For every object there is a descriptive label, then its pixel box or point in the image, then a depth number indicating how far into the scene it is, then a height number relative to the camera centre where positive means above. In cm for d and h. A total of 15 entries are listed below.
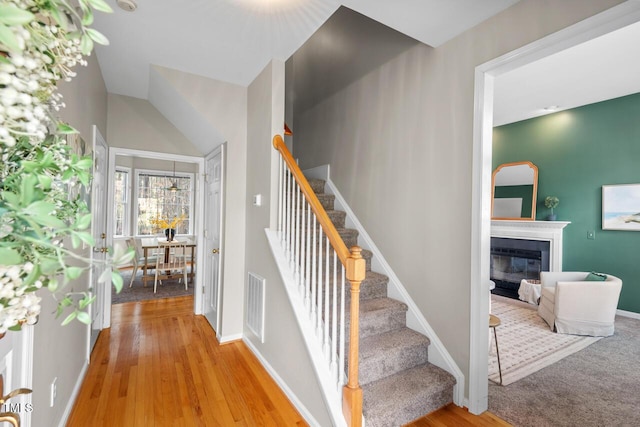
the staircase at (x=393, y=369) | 192 -114
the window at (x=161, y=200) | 740 +27
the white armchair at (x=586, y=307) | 347 -103
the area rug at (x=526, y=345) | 272 -137
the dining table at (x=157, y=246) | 546 -69
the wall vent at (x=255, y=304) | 276 -90
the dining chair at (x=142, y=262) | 540 -101
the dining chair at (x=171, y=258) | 530 -87
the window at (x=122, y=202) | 702 +18
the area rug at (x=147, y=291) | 474 -141
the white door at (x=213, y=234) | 335 -28
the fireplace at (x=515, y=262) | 497 -75
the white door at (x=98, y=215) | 282 -6
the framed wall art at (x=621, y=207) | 413 +20
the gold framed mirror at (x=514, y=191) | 514 +49
